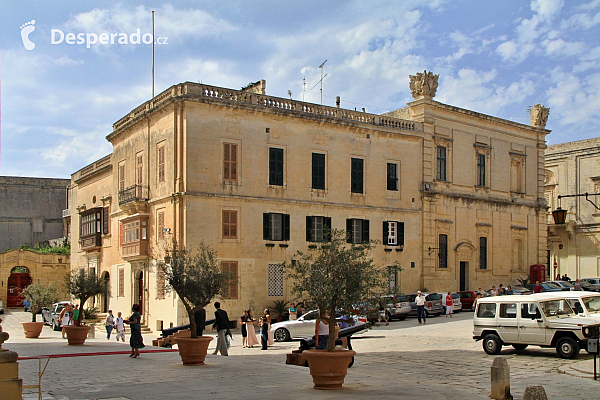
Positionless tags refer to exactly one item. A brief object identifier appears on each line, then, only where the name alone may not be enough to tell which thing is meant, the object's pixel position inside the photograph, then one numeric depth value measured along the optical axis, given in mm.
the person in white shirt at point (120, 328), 27952
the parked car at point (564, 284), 36594
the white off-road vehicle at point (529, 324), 18609
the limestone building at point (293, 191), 32062
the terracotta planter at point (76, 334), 24375
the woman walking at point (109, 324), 28875
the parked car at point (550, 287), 36012
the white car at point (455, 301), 35625
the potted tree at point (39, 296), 31453
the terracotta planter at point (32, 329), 29500
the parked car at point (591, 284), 39469
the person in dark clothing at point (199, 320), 19344
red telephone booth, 45812
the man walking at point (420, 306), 30819
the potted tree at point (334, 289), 13836
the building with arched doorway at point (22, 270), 50875
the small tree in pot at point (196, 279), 19328
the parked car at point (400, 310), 32969
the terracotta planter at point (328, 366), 13758
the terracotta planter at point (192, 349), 17594
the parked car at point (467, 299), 37312
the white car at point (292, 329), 25984
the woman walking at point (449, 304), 33406
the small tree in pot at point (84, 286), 29875
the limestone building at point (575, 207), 53781
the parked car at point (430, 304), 34188
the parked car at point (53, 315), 36094
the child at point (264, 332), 23078
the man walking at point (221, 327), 20225
